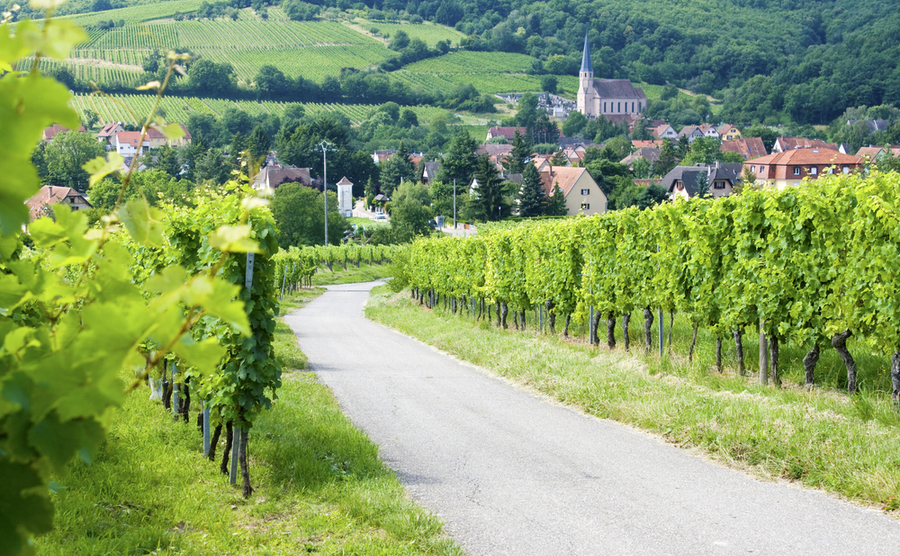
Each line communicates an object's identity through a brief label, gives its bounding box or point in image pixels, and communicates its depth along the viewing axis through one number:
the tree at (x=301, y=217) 78.12
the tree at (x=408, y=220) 84.06
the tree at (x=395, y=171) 125.81
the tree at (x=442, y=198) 97.50
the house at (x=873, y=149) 124.52
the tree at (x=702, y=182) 86.56
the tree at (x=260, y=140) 116.50
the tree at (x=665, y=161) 124.25
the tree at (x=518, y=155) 118.12
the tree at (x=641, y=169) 120.88
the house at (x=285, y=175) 105.88
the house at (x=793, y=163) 88.94
